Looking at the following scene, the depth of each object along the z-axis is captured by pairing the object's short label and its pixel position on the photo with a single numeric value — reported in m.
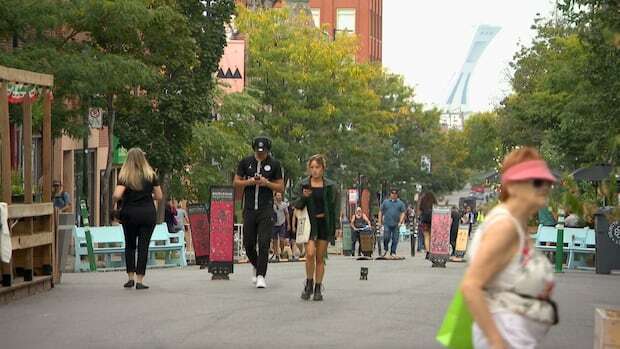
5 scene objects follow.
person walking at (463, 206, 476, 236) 49.17
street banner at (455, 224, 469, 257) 41.50
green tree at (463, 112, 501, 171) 125.74
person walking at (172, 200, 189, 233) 41.17
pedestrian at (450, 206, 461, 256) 44.83
